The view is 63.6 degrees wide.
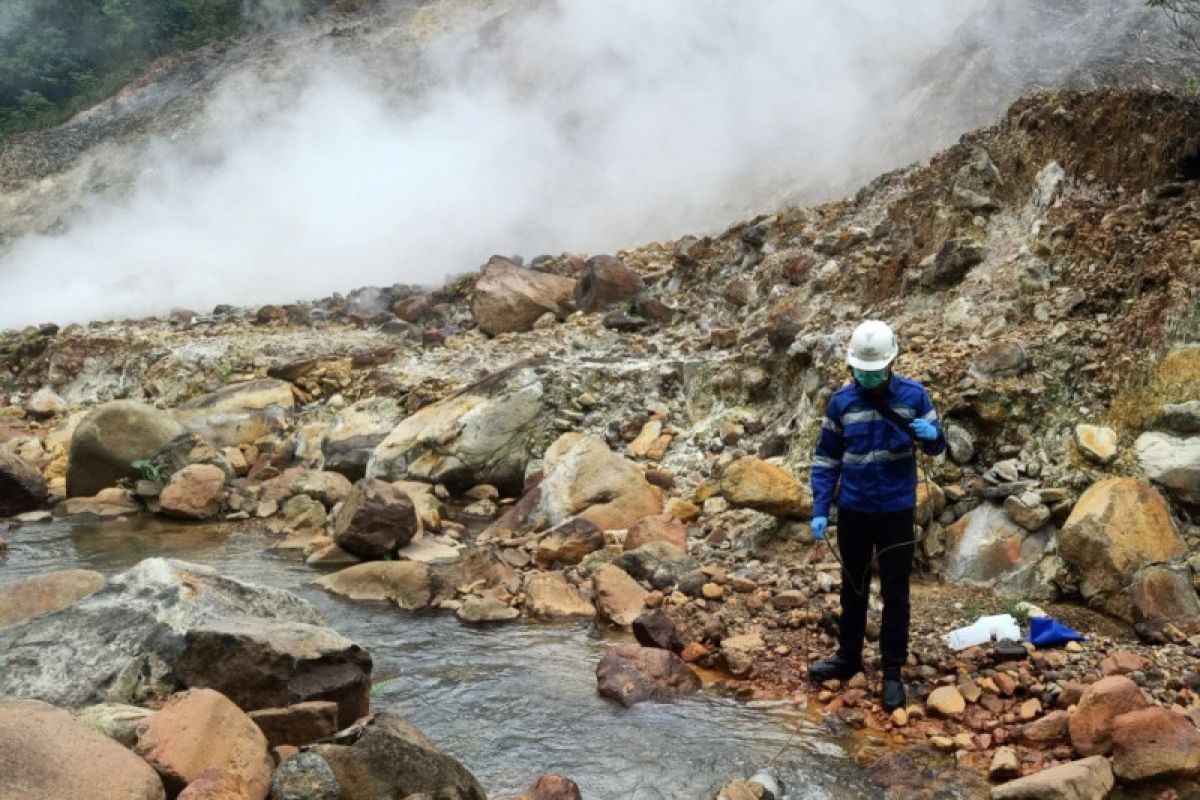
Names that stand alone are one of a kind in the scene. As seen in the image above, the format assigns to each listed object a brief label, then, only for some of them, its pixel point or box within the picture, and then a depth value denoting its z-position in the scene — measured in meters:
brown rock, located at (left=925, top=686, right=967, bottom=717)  4.10
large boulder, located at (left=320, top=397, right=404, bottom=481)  9.77
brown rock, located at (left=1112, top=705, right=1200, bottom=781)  3.28
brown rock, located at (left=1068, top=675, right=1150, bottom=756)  3.54
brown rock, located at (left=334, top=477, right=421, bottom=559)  7.09
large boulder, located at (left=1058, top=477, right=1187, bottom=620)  4.68
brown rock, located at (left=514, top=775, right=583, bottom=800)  3.41
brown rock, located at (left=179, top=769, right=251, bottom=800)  2.86
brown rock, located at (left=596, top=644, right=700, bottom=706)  4.53
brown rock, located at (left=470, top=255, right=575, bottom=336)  12.77
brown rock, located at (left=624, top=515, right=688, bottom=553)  6.54
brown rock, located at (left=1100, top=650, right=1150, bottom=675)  4.07
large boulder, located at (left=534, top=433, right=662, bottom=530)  7.18
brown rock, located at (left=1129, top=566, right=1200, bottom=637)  4.44
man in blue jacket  4.20
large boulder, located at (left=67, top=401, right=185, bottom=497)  9.42
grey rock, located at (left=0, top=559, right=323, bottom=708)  3.63
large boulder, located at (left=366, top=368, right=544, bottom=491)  9.04
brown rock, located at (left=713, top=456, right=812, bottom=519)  6.27
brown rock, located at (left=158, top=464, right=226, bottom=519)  8.91
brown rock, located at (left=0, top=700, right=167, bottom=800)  2.73
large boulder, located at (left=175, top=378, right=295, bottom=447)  10.86
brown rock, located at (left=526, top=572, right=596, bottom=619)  5.86
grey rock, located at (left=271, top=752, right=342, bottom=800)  3.02
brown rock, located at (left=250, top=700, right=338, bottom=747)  3.50
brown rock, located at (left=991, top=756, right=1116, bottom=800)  3.21
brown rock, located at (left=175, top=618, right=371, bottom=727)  3.68
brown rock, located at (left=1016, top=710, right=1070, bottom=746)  3.76
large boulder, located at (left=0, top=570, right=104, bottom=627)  4.63
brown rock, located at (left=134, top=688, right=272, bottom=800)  3.01
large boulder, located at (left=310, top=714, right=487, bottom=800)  3.10
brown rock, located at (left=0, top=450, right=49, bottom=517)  9.09
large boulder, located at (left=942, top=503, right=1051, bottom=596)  5.20
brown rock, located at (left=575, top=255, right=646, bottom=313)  12.56
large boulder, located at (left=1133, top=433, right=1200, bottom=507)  4.94
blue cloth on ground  4.42
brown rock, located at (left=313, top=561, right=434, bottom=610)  6.16
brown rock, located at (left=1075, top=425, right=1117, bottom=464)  5.33
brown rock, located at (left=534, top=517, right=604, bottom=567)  6.68
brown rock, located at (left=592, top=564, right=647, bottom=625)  5.64
